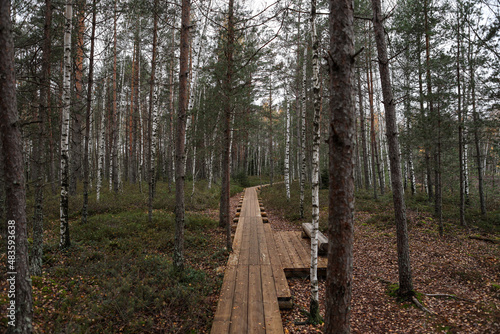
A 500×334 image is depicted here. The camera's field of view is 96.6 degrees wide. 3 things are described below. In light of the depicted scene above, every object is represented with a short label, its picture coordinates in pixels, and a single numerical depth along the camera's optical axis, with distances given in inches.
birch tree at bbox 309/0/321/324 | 153.2
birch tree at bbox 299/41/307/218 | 404.5
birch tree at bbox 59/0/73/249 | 235.0
